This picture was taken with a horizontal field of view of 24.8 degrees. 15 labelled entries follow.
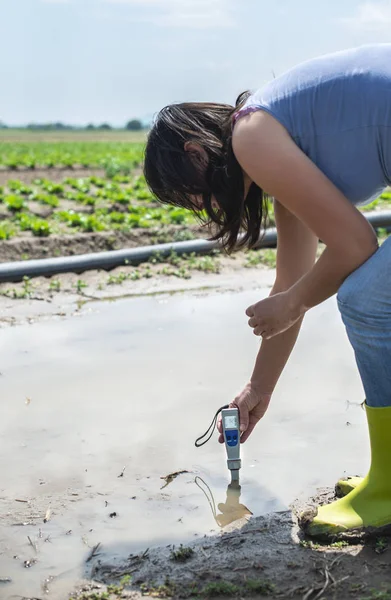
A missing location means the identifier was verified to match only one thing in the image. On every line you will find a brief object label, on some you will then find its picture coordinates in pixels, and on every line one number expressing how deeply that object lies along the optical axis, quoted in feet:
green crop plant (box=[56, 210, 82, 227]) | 22.12
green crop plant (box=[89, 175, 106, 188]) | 33.45
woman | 6.92
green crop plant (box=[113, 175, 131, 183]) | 35.79
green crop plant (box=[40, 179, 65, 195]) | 30.53
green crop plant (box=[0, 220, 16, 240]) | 20.13
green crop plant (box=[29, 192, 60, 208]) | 26.32
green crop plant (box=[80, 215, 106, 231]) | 21.61
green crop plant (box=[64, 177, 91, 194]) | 31.50
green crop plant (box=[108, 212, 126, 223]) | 23.43
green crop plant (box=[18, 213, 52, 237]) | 20.99
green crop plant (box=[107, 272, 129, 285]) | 17.25
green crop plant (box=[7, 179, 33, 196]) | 29.70
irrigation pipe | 17.01
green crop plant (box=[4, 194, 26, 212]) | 24.45
